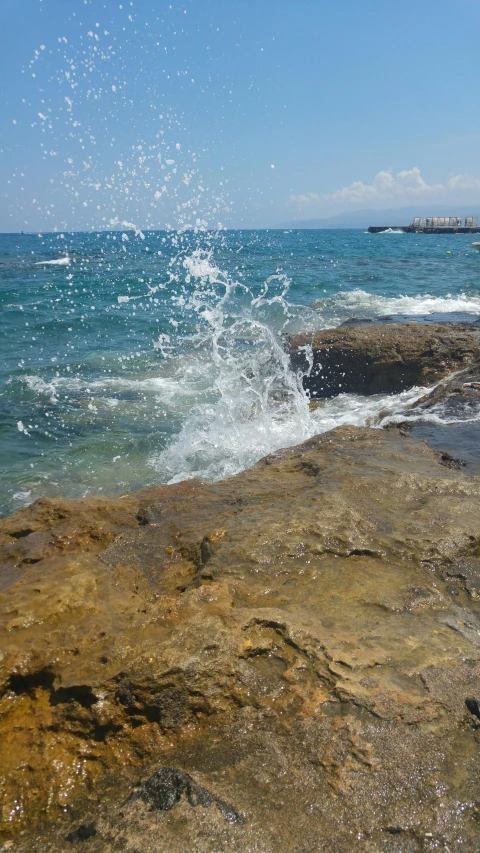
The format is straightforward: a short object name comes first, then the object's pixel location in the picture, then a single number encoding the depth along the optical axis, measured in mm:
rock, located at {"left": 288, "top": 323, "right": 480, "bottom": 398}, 8070
